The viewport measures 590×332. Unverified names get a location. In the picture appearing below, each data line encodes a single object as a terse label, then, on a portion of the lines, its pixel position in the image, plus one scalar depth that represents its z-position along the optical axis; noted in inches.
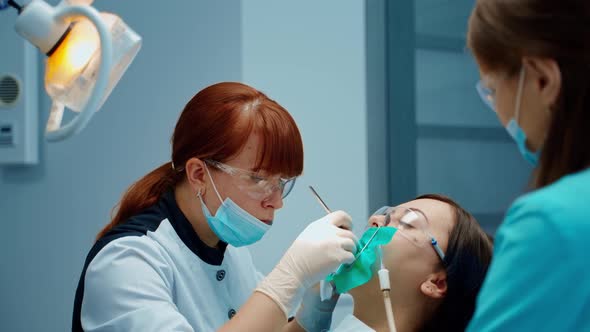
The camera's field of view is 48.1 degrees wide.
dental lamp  51.3
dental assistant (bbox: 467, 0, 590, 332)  32.6
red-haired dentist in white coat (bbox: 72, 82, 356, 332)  63.4
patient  70.2
